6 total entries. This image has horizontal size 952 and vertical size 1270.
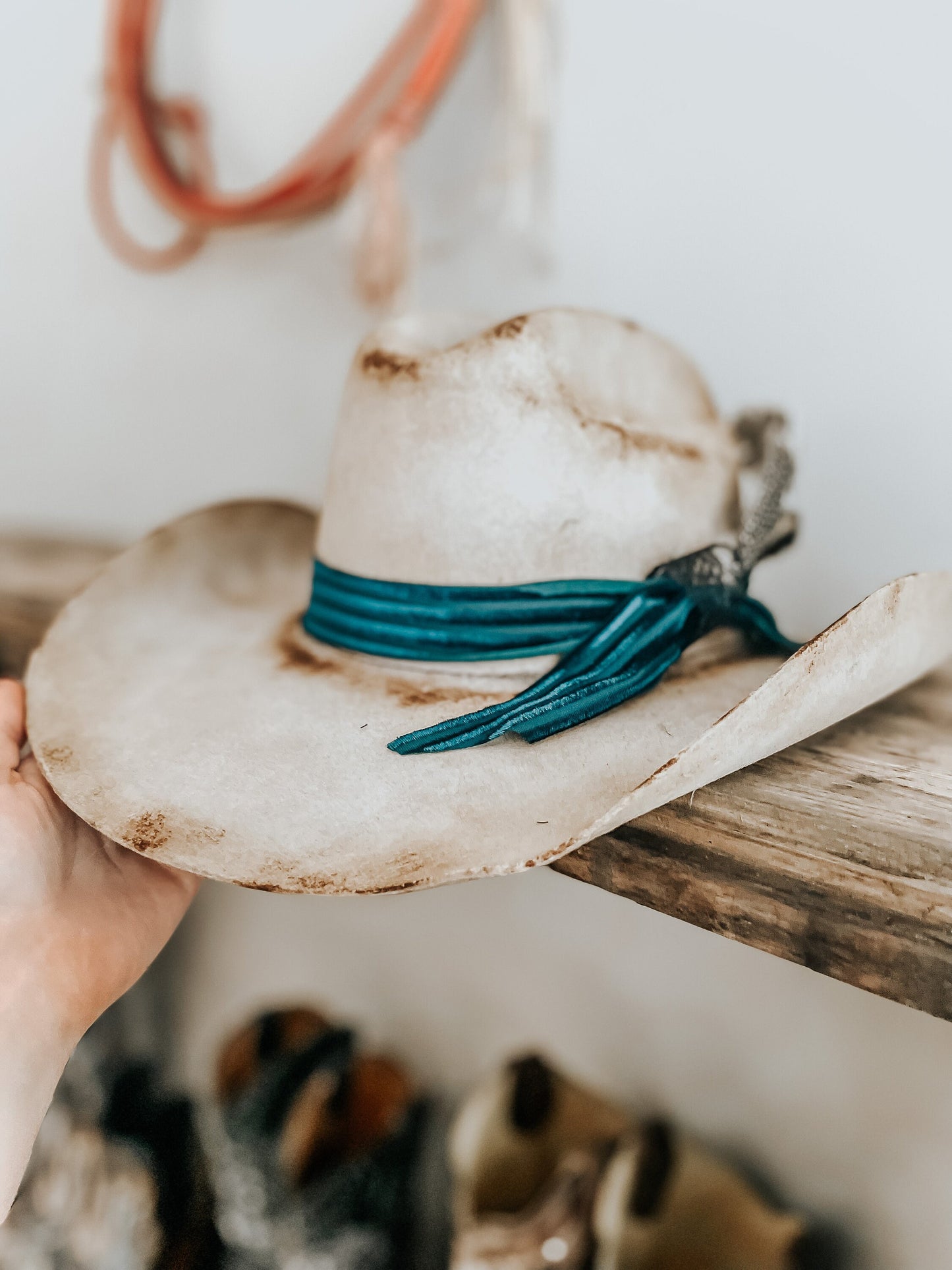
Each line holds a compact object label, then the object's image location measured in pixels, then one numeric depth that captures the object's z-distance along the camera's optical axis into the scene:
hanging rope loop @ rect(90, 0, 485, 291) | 0.84
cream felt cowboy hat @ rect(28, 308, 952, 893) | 0.47
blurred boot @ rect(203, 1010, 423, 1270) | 0.88
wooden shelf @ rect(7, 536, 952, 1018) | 0.41
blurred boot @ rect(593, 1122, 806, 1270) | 0.76
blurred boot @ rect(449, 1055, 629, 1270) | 0.78
